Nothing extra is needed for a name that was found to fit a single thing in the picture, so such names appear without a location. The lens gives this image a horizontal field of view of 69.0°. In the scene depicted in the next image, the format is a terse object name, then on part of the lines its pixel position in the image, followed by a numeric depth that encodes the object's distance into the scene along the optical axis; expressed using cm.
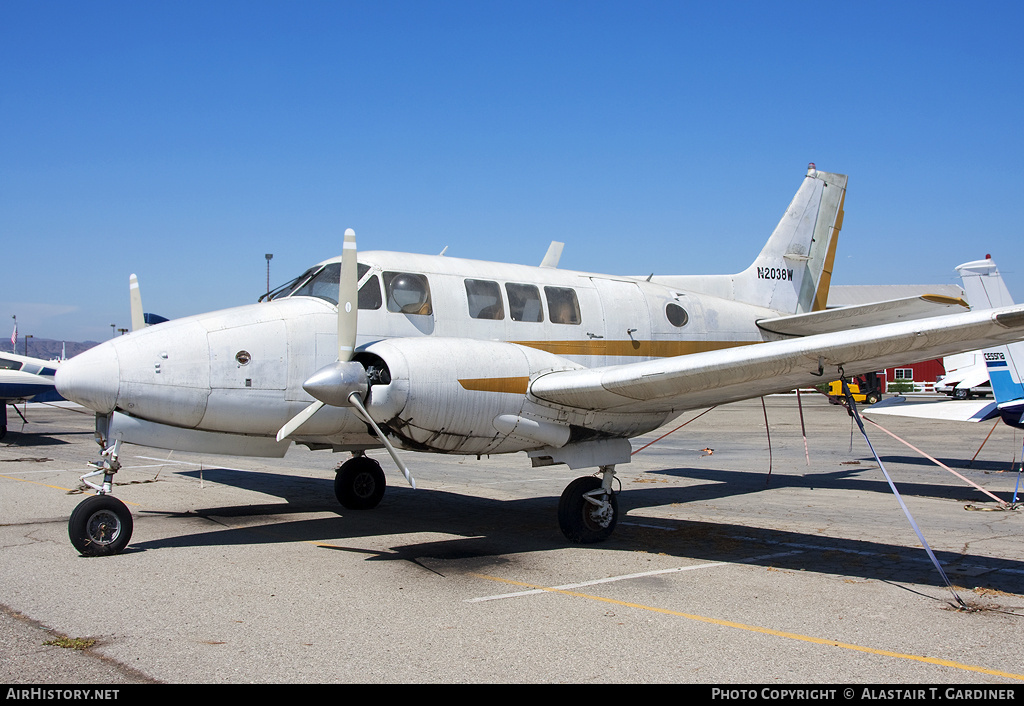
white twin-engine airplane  741
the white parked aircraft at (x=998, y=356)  1353
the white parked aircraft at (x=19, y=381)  2367
